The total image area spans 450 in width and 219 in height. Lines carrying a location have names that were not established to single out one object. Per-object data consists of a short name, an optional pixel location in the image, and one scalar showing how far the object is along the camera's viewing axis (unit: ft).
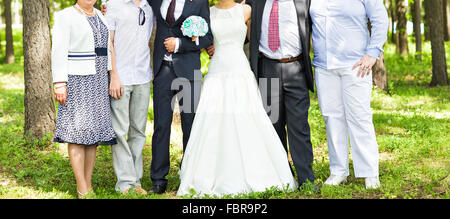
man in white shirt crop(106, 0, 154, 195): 16.89
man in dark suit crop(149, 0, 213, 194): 17.12
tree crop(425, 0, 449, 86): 43.37
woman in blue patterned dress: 15.52
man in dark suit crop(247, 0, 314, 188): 16.79
